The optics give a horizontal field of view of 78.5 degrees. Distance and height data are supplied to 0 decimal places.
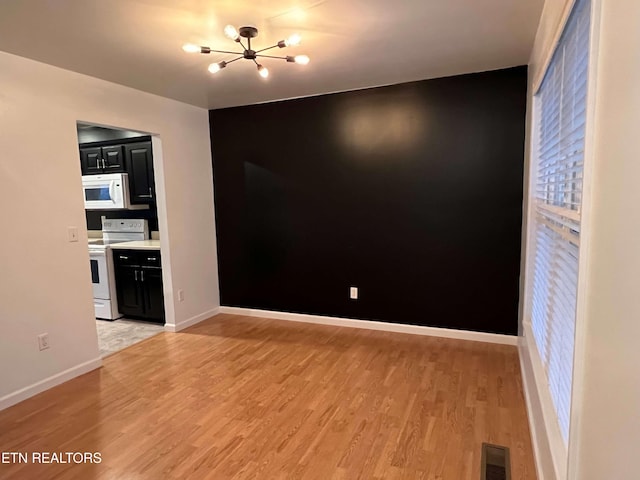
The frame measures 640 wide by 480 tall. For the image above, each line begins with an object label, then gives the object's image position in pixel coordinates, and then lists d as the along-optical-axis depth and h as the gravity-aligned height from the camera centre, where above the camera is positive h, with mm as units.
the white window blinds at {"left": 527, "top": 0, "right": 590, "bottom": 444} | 1435 -42
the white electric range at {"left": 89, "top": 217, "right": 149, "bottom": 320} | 4395 -872
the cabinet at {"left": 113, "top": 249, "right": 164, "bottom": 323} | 4227 -877
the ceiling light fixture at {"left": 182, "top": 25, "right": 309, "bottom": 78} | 2238 +922
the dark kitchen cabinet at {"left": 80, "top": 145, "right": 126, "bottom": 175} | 4508 +533
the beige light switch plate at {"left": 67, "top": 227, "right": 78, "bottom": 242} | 3031 -213
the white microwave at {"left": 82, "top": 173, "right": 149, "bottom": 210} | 4500 +155
